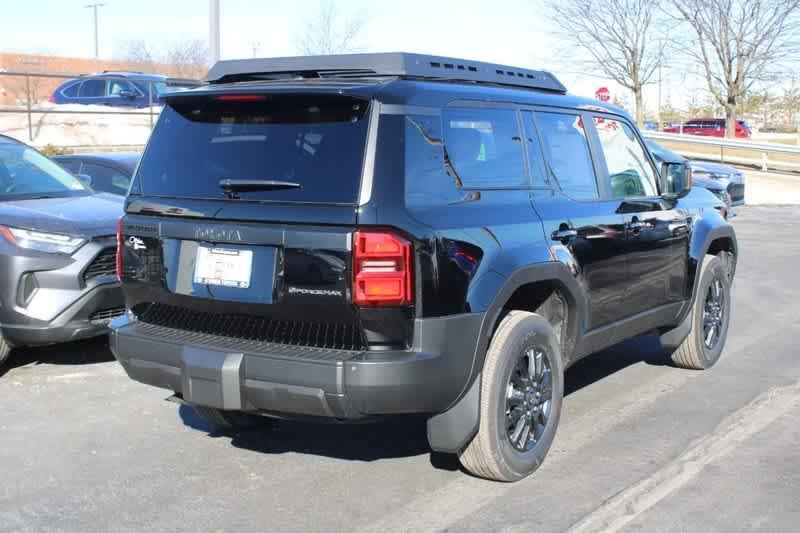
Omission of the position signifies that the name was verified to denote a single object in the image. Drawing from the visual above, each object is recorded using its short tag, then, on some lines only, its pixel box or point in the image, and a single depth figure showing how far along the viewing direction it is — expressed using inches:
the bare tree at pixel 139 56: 1940.2
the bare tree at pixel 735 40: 1369.3
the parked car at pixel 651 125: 2322.2
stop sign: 996.6
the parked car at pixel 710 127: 1997.7
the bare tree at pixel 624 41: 1422.2
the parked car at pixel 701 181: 591.5
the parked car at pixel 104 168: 376.2
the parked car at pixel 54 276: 243.8
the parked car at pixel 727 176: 765.9
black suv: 150.9
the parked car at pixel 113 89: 848.9
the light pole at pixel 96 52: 2135.8
